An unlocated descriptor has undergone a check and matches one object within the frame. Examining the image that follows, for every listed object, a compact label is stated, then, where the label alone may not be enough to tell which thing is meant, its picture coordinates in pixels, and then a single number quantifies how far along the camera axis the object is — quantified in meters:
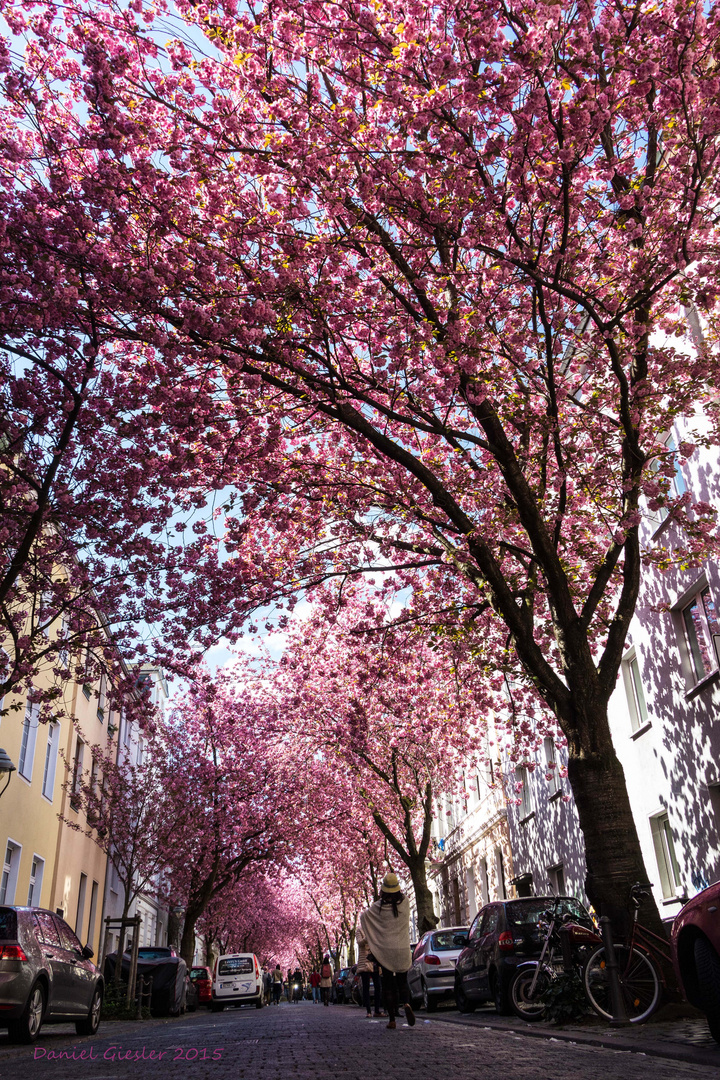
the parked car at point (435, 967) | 18.09
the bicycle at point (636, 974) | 9.02
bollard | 8.87
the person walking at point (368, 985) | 14.22
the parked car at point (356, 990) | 30.63
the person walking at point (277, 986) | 58.09
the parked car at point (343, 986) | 36.34
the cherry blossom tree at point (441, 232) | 8.93
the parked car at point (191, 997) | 27.64
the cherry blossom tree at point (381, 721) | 23.02
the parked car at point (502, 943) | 12.80
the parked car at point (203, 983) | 30.22
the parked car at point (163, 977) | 21.30
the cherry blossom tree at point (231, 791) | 32.75
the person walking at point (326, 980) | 40.25
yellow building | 19.34
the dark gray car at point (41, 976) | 10.28
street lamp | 11.85
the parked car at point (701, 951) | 6.32
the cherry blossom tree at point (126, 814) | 23.27
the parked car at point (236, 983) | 28.68
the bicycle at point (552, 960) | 10.42
